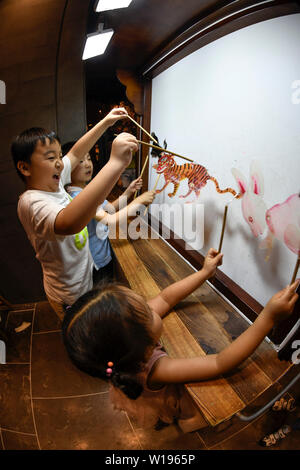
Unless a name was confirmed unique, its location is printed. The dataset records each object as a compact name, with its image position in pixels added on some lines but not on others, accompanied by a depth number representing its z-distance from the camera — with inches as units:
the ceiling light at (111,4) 32.3
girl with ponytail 23.0
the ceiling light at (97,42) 39.7
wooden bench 25.0
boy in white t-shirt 24.2
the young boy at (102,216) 49.9
